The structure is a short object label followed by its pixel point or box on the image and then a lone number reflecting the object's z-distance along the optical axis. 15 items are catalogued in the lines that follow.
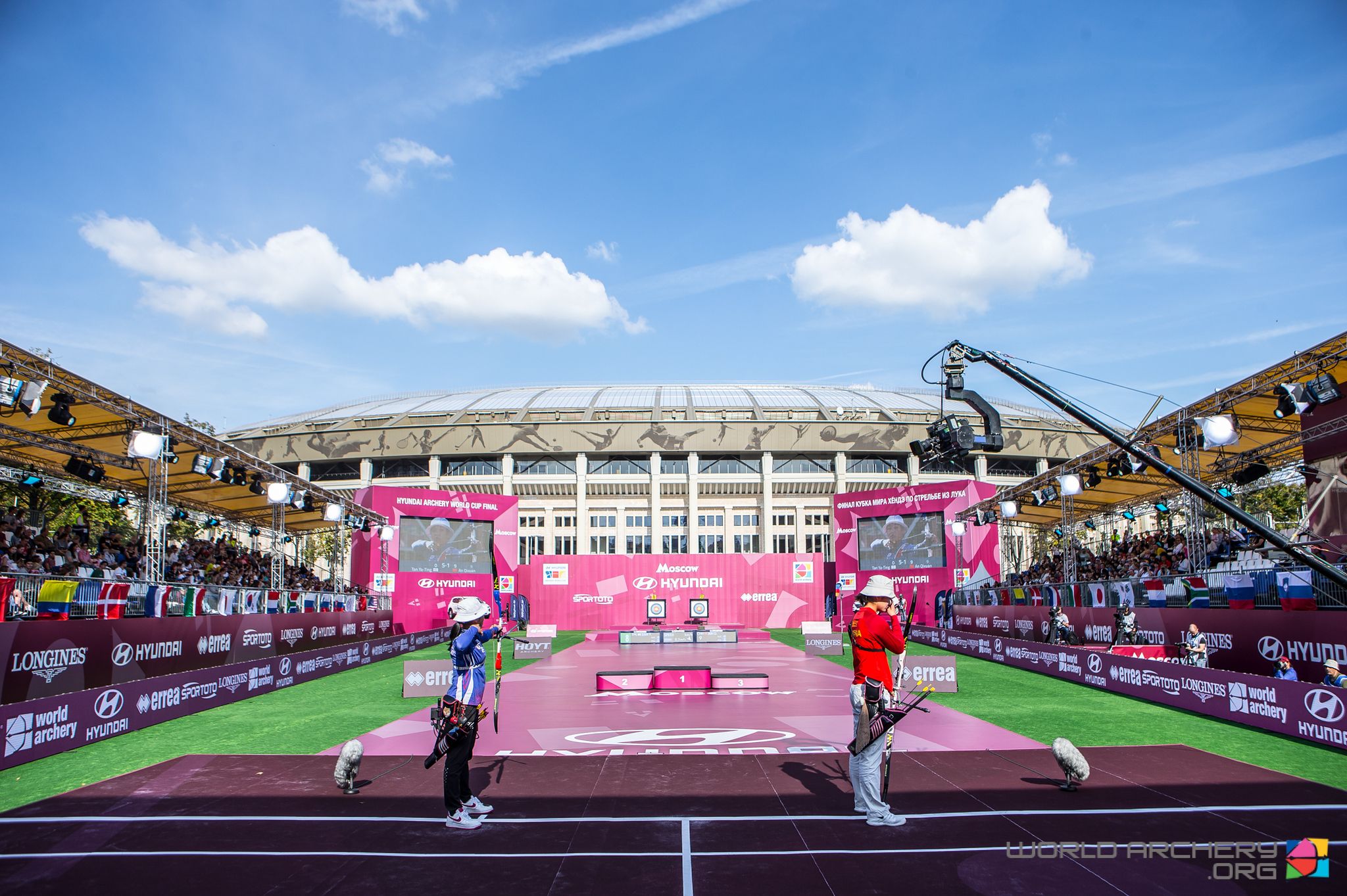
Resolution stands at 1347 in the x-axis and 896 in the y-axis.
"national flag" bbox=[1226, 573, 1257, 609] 18.33
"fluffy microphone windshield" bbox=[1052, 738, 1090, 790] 9.45
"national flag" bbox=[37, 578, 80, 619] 16.20
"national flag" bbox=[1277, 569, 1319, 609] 16.62
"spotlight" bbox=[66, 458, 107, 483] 25.72
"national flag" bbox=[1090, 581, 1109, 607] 25.38
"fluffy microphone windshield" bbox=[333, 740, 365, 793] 9.58
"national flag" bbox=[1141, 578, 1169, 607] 22.30
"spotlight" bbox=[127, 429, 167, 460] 20.45
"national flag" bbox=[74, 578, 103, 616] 16.86
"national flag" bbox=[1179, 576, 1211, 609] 20.36
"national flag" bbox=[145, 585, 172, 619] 18.51
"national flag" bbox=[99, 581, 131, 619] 17.30
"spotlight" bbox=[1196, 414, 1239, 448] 18.88
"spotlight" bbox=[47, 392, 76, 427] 19.64
